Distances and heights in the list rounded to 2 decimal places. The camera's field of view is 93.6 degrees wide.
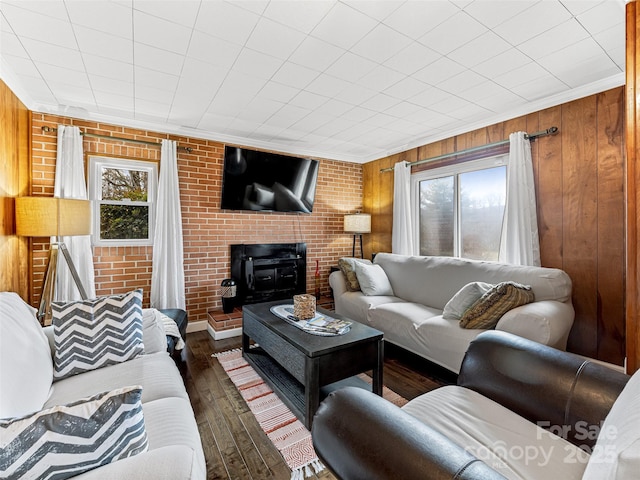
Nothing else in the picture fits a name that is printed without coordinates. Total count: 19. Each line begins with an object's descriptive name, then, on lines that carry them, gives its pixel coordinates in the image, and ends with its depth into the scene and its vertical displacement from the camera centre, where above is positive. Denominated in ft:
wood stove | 12.66 -1.44
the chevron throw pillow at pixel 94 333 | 5.23 -1.72
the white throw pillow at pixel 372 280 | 10.97 -1.58
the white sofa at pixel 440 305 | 6.66 -1.93
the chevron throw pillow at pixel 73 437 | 2.12 -1.49
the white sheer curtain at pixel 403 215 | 13.28 +1.00
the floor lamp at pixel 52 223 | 7.39 +0.42
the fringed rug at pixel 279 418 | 5.12 -3.76
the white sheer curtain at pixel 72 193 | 9.31 +1.46
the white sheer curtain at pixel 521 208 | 9.30 +0.90
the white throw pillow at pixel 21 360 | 3.77 -1.74
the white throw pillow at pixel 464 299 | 7.80 -1.62
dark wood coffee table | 5.88 -2.57
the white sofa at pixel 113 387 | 2.39 -2.10
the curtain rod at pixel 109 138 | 9.28 +3.43
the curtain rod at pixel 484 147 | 9.06 +3.22
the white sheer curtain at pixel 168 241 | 10.79 -0.08
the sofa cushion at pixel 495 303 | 7.07 -1.57
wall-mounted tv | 12.23 +2.47
